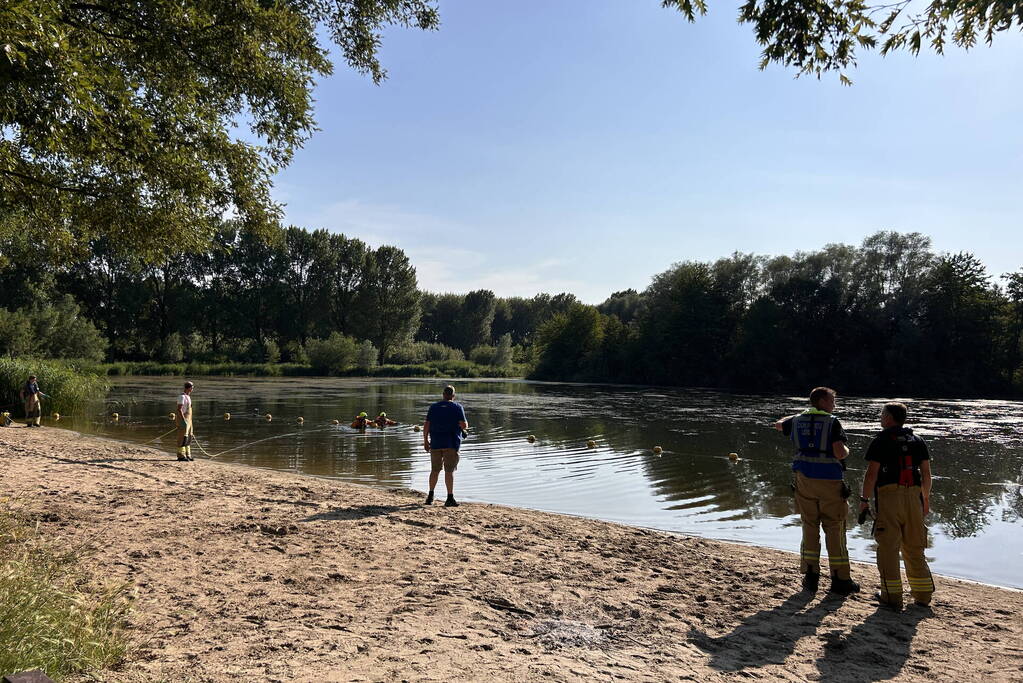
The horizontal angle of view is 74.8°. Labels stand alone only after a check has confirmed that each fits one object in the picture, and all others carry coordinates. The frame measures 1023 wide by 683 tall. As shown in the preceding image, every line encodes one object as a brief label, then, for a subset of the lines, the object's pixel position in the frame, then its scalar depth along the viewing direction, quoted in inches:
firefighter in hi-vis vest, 261.7
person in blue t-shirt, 400.8
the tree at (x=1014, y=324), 2058.3
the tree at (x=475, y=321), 4559.5
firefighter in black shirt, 249.0
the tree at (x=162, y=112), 319.9
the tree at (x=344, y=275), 3284.9
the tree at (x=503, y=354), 3460.9
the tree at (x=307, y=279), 3230.8
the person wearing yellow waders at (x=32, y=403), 763.4
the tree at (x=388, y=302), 3257.9
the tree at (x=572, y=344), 2994.6
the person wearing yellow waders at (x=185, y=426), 563.5
